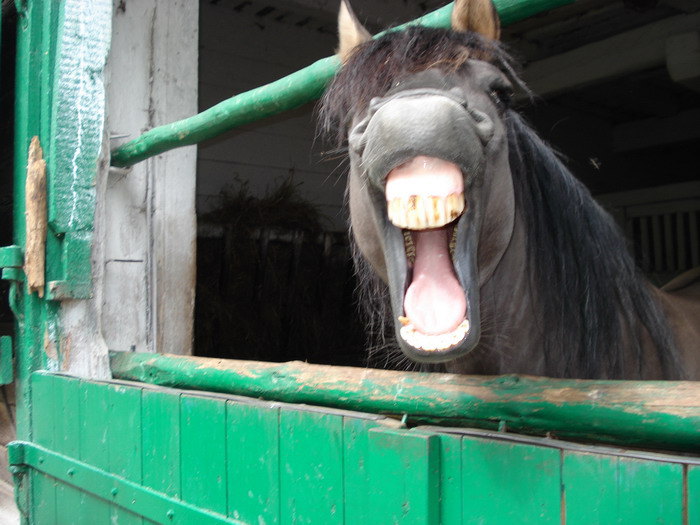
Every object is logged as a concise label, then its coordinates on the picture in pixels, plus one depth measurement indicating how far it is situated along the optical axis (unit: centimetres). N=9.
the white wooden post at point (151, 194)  238
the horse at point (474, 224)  102
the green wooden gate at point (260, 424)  90
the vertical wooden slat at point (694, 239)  511
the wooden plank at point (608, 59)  420
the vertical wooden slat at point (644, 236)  566
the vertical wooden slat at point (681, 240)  535
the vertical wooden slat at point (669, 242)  541
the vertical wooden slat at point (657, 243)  553
